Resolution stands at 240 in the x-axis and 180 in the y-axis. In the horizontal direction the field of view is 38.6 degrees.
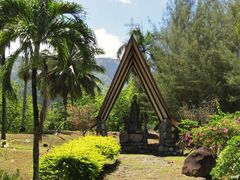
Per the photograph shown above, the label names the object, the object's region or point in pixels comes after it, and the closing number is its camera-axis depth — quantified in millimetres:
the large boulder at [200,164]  11508
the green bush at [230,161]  7999
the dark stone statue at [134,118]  19696
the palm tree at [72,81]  32365
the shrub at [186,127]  14688
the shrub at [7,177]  9001
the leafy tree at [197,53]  24340
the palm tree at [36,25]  11105
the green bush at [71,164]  10702
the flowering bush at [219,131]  12477
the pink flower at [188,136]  14519
